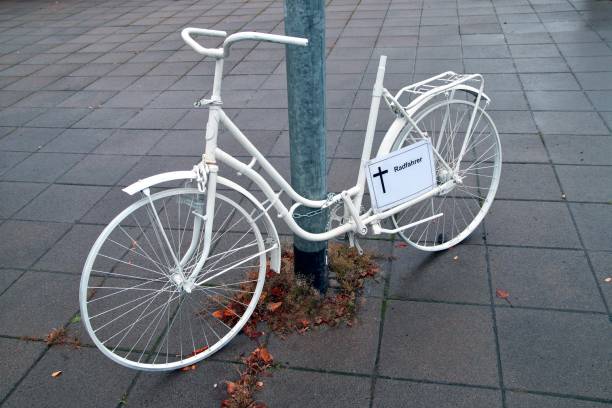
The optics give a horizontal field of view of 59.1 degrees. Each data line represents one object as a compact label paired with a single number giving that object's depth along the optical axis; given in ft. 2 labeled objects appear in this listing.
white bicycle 7.39
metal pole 7.30
